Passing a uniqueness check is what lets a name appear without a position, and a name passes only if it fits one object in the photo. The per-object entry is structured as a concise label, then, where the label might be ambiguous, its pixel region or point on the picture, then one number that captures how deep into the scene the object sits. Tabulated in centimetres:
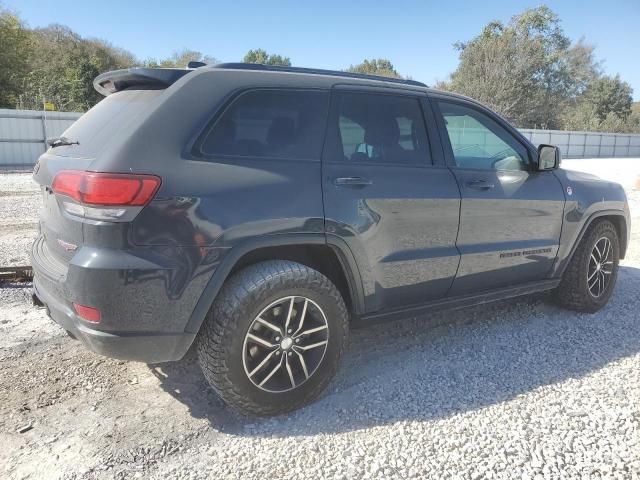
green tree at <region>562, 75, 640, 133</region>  5088
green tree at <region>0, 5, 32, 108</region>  2952
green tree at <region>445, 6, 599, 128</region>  4572
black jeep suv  243
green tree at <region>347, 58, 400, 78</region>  6917
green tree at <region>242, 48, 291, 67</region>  6749
